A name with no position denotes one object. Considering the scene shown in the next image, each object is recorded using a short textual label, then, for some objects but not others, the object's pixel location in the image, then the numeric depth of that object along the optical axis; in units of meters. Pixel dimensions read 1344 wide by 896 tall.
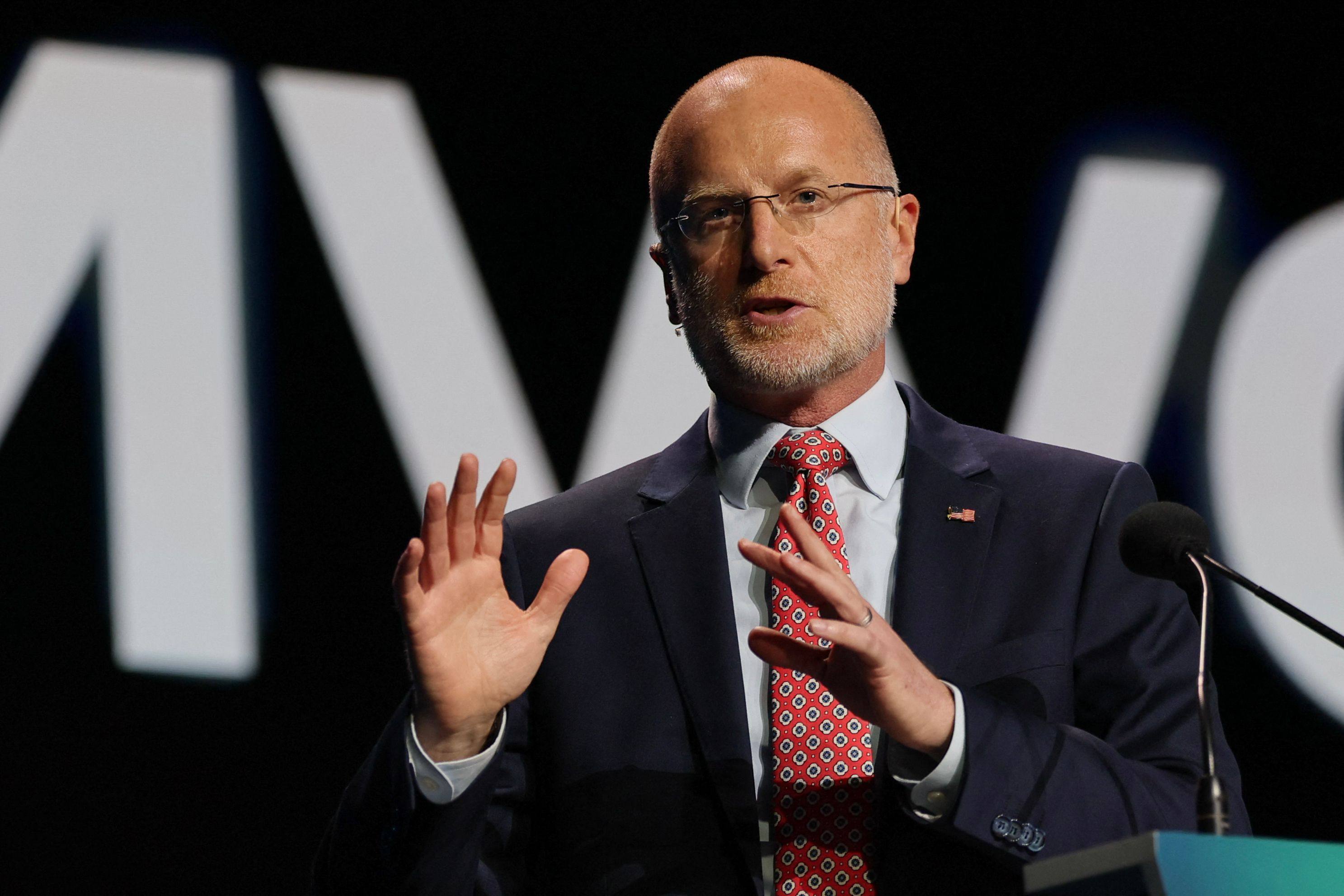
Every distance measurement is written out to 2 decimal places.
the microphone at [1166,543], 3.59
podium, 3.42
